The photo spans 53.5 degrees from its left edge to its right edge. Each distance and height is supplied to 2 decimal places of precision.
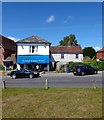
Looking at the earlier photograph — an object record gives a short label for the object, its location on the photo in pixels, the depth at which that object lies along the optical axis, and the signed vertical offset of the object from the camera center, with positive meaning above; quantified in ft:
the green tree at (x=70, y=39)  132.73 +31.45
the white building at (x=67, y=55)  72.47 +6.12
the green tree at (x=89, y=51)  123.33 +15.38
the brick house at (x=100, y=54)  105.82 +10.82
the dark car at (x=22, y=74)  41.91 -4.25
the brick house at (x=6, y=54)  64.91 +6.56
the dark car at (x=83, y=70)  46.39 -2.86
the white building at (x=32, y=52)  63.72 +7.19
